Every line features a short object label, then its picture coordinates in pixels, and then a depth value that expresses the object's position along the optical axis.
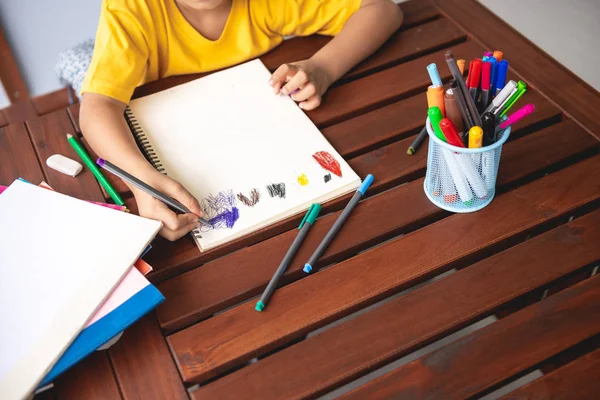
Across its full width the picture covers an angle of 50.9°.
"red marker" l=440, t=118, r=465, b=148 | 0.66
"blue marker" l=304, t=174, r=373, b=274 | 0.70
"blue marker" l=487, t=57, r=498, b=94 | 0.69
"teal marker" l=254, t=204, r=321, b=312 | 0.67
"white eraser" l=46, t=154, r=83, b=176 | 0.83
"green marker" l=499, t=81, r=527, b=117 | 0.66
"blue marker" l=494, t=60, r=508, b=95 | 0.68
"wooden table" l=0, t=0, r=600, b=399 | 0.60
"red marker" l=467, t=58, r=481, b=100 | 0.69
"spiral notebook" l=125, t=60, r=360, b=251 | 0.76
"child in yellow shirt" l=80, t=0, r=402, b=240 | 0.85
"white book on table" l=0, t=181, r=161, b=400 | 0.61
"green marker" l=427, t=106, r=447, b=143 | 0.68
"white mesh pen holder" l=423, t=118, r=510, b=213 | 0.69
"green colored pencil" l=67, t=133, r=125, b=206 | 0.79
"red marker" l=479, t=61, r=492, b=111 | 0.68
